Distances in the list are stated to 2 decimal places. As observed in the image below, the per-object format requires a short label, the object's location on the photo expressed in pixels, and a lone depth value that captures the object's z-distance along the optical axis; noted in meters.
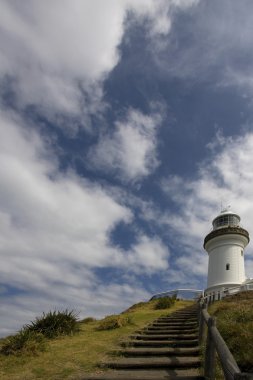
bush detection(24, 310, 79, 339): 11.71
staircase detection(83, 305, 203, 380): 6.99
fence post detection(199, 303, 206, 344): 9.13
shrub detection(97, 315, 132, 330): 13.59
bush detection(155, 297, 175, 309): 24.65
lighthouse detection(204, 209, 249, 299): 31.34
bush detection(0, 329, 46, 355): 9.05
